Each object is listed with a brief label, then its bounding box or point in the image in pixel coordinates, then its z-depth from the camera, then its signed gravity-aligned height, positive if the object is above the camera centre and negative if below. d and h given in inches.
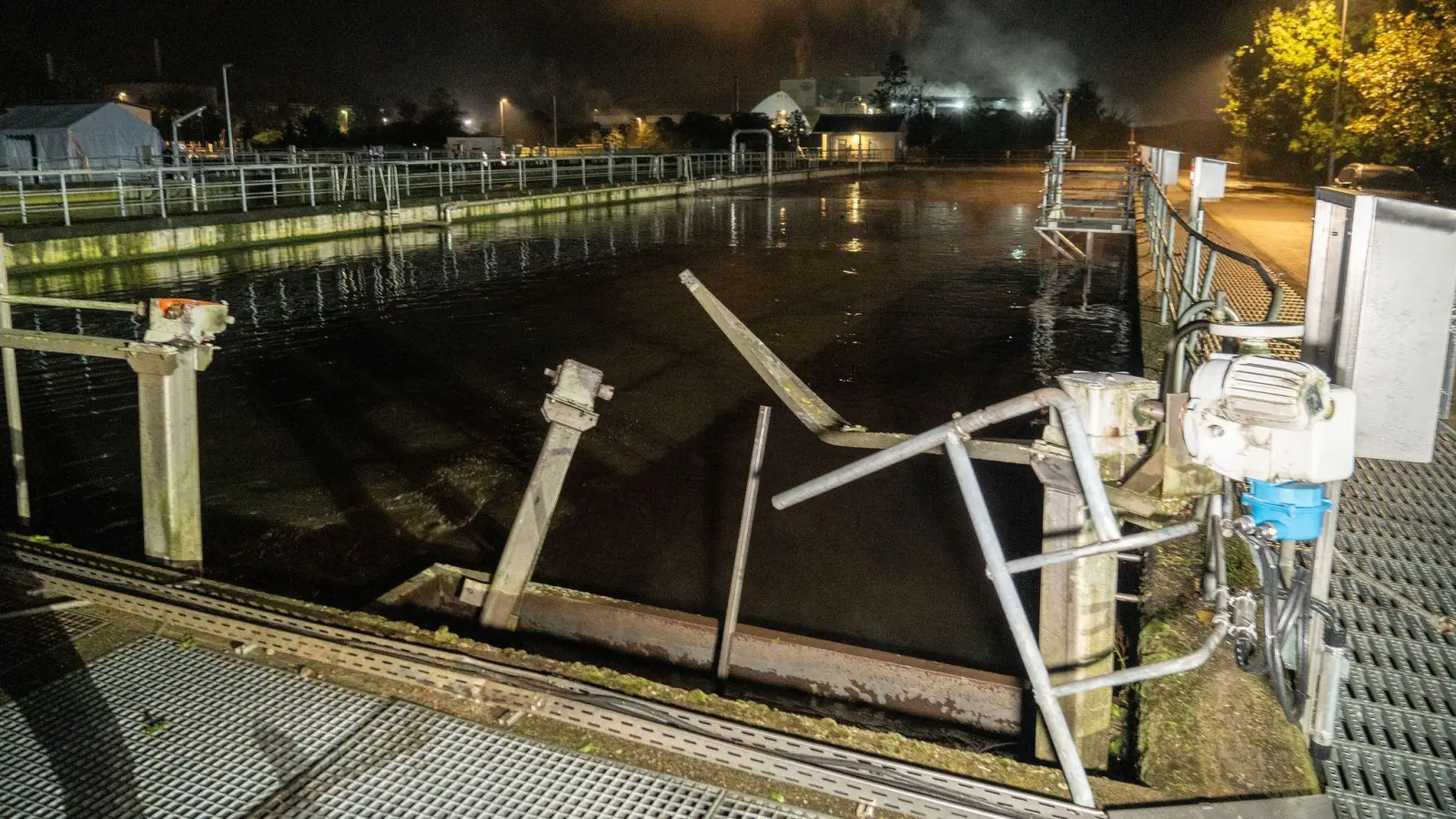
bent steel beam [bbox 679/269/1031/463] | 121.0 -28.5
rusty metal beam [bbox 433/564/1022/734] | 161.9 -77.5
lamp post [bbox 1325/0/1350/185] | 1182.7 +58.3
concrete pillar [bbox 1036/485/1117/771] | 118.8 -50.6
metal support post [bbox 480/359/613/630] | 154.6 -47.3
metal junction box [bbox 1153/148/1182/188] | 557.6 +4.0
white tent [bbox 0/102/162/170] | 1346.0 +47.6
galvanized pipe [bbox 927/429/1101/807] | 103.9 -43.7
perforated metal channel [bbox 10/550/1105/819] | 105.7 -60.7
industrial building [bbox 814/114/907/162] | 3198.8 +123.8
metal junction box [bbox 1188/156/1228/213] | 378.0 -1.1
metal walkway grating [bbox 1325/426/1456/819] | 111.2 -61.7
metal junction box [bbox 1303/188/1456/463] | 96.4 -13.1
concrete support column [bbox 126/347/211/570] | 163.9 -45.1
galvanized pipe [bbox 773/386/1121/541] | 97.7 -24.9
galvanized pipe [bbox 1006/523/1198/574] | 95.7 -33.2
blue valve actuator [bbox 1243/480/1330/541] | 97.3 -30.3
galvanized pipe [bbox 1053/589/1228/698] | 99.0 -45.8
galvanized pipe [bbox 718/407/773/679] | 152.7 -50.6
